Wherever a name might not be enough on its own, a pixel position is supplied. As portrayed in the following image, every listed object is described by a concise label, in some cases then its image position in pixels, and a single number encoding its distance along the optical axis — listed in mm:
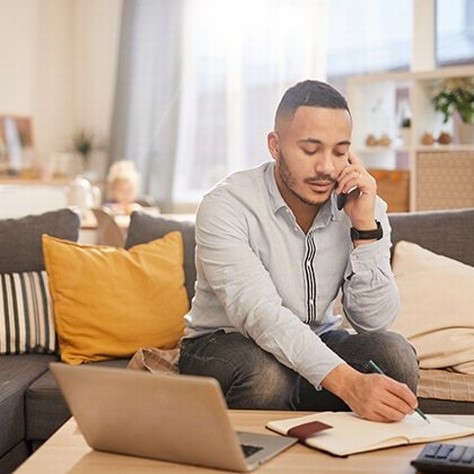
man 2389
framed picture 7621
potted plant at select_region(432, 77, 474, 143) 5227
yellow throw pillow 3225
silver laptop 1668
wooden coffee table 1753
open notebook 1865
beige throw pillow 2994
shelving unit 5137
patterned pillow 3326
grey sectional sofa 2842
